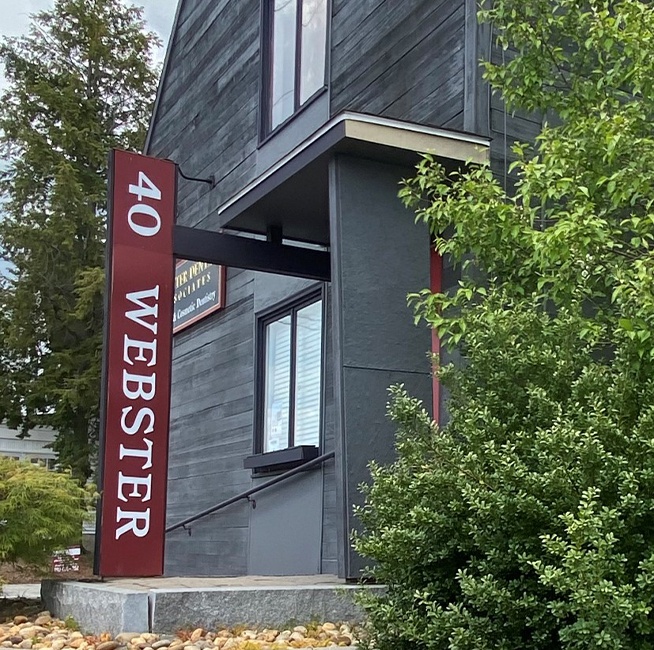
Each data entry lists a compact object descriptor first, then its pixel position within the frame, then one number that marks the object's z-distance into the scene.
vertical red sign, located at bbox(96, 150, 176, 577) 5.98
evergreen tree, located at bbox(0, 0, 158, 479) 21.11
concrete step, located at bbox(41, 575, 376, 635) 4.91
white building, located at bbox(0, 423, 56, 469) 29.16
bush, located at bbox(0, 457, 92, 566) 5.59
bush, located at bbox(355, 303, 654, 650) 3.42
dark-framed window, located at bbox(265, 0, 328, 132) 9.23
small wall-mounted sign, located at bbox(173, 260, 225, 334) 10.73
